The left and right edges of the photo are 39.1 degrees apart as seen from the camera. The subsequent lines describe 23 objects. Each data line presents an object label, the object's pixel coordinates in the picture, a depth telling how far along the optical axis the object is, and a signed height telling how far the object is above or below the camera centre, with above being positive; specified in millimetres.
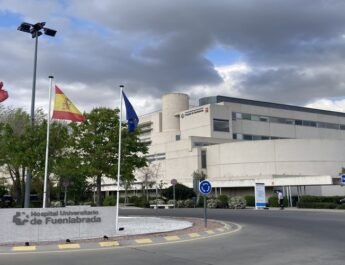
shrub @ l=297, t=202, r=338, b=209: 40688 +188
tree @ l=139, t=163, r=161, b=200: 80762 +5797
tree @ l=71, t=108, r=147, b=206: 27062 +3463
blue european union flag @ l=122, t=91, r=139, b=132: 20859 +3928
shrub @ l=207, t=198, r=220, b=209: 47125 +449
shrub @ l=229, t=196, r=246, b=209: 46456 +431
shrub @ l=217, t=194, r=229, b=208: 47656 +649
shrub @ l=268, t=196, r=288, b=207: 51188 +617
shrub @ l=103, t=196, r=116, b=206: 63134 +828
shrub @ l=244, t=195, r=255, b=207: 54738 +840
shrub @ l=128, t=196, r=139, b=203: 65312 +1208
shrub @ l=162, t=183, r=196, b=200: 62156 +1926
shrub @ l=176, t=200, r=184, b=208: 52375 +411
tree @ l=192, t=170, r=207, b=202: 74681 +5257
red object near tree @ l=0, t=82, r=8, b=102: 20547 +4765
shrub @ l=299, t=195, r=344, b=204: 46281 +773
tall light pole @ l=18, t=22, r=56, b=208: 22250 +8280
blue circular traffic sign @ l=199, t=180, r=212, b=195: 21156 +853
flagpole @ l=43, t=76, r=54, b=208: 19275 +1044
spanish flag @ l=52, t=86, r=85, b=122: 18812 +3858
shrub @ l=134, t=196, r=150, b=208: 55656 +635
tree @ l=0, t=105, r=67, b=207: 26109 +3534
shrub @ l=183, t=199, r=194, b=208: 52406 +406
